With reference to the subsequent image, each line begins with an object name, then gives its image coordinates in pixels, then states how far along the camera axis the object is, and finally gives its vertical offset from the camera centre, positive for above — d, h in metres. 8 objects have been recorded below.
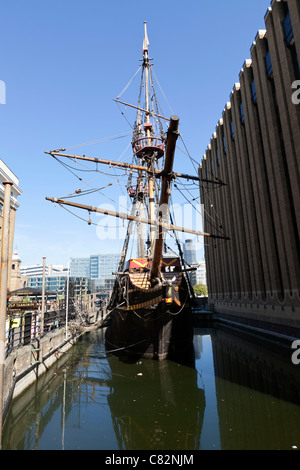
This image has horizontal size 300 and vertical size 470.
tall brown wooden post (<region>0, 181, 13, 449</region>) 5.39 +0.37
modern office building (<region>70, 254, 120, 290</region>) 185.81 +13.68
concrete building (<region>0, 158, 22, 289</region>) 40.20 +16.44
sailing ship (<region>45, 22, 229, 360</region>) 14.26 -0.93
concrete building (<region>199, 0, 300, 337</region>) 19.34 +9.23
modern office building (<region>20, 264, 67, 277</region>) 168.75 +14.89
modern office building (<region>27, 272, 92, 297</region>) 130.98 +5.25
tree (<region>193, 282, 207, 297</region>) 112.75 -1.57
